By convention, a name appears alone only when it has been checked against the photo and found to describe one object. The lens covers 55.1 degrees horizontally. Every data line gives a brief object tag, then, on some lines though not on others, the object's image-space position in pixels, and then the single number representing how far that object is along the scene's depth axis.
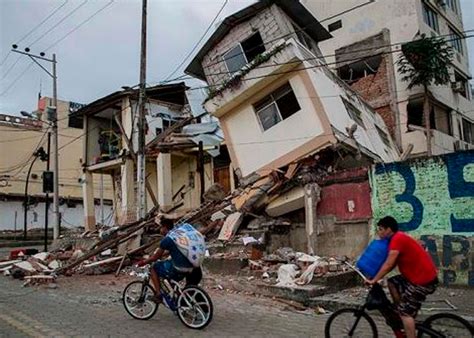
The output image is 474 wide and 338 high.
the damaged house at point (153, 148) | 21.67
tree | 24.44
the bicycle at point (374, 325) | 4.93
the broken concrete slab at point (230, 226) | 13.64
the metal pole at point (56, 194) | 22.30
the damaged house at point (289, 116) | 12.04
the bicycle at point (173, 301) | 6.82
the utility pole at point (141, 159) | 16.30
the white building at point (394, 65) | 26.48
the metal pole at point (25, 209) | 32.91
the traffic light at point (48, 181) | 22.91
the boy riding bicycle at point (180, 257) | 6.98
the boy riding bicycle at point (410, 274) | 5.05
